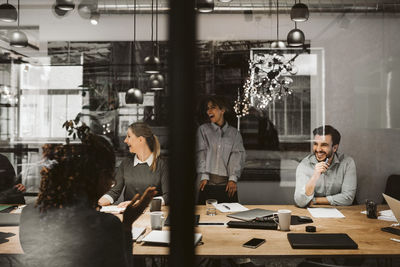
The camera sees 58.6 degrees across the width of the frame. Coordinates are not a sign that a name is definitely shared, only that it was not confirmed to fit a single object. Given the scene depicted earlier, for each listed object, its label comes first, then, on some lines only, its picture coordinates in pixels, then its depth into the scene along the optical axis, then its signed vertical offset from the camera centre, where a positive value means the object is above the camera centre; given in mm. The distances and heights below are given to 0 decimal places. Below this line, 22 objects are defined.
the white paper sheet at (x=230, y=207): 2672 -531
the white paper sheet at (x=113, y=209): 2449 -497
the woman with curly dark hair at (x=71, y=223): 1617 -393
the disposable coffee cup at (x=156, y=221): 2107 -493
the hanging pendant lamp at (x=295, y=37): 3846 +1116
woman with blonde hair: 2816 -266
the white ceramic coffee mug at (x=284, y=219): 2125 -481
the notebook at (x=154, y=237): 1850 -531
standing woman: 4238 -230
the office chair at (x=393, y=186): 4274 -576
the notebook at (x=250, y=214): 2376 -522
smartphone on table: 1833 -549
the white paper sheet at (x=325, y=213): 2506 -539
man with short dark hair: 2910 -341
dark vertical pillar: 608 +25
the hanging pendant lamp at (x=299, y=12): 3449 +1235
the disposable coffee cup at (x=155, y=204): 2527 -468
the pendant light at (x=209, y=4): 2726 +1063
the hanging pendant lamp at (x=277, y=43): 4633 +1249
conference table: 1745 -556
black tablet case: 1804 -540
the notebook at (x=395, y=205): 2056 -389
